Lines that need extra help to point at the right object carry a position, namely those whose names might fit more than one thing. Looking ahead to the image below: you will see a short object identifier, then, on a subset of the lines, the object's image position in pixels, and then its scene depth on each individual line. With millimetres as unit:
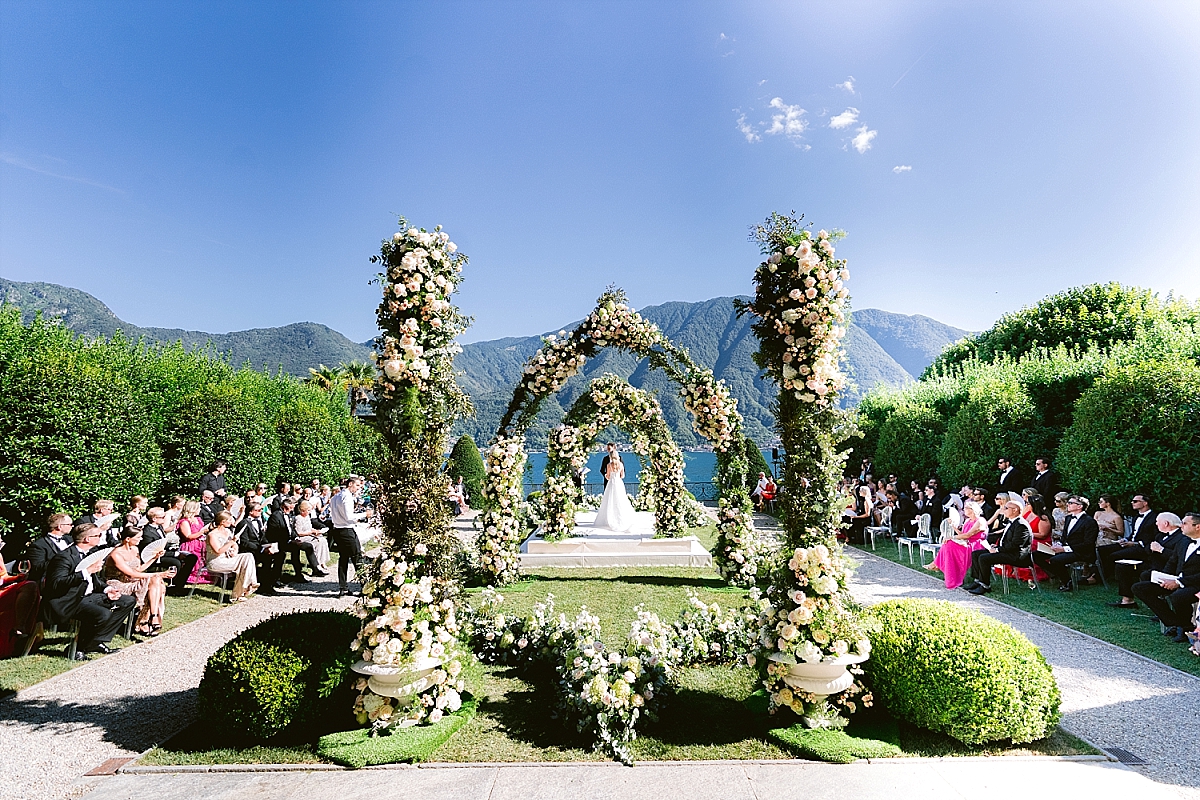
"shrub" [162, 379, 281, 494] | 14320
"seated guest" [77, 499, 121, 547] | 8516
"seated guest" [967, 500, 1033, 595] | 10391
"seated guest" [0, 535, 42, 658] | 7402
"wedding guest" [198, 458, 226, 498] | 13211
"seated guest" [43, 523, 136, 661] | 7336
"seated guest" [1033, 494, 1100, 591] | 9922
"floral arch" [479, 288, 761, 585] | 10742
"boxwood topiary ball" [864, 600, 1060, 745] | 4793
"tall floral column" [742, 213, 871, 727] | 5184
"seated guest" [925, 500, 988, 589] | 10852
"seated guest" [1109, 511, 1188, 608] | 8266
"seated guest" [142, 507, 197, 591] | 9484
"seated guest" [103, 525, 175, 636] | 7977
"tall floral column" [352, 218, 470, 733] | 5258
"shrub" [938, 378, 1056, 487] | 14297
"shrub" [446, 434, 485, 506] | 26781
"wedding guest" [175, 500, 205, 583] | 10719
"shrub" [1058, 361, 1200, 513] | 9914
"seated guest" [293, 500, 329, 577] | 12156
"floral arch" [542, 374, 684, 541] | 14648
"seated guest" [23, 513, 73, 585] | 7441
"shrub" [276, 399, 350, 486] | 19375
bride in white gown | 14617
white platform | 13023
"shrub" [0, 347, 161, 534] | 9617
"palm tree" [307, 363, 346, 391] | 36094
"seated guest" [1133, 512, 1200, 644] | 7391
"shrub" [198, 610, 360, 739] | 5059
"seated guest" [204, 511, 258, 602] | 10438
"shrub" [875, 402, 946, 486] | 18344
